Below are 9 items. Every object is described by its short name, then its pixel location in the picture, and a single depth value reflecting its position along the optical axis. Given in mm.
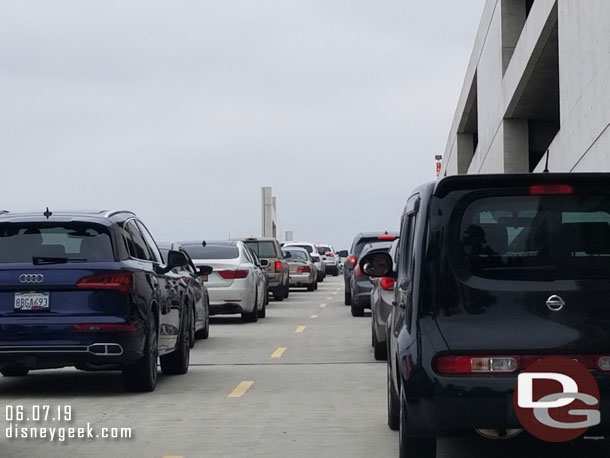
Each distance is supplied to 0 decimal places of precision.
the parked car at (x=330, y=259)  71312
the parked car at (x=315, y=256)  53038
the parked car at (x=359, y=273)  24562
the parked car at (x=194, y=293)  16062
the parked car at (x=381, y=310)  15109
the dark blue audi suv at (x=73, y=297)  12289
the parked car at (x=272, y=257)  35062
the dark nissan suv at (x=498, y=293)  7250
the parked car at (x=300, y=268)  43500
